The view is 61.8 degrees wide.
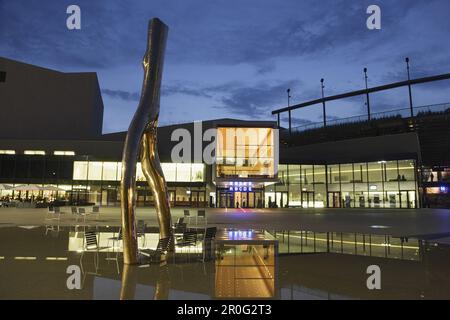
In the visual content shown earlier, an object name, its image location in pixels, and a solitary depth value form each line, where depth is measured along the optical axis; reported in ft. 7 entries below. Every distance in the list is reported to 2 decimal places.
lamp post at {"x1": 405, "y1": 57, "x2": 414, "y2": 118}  181.46
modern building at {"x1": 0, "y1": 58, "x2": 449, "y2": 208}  137.18
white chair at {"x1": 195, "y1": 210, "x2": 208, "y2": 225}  61.82
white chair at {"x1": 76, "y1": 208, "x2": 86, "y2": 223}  67.57
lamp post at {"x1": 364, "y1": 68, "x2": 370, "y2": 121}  192.91
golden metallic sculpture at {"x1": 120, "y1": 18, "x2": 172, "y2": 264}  29.35
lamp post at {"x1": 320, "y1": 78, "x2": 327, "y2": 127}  211.94
